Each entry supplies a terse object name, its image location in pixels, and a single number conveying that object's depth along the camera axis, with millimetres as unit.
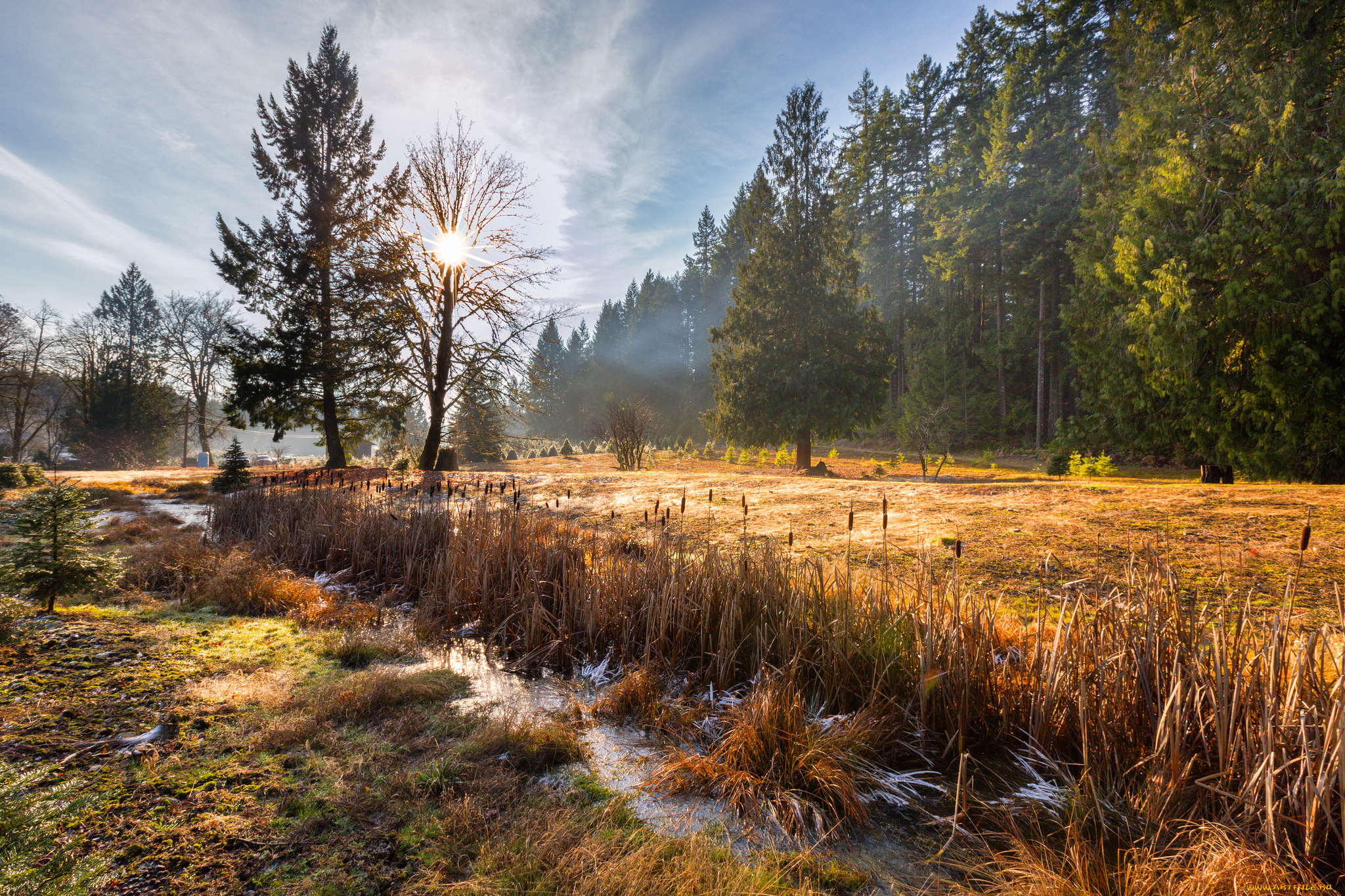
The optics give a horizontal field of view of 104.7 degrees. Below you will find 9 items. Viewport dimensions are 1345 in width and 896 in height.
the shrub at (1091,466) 15259
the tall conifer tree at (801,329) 20516
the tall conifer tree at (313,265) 18281
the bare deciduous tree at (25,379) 24625
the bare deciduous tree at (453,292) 17188
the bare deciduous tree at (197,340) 33875
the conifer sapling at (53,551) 4038
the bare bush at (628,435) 21172
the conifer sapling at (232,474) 12188
